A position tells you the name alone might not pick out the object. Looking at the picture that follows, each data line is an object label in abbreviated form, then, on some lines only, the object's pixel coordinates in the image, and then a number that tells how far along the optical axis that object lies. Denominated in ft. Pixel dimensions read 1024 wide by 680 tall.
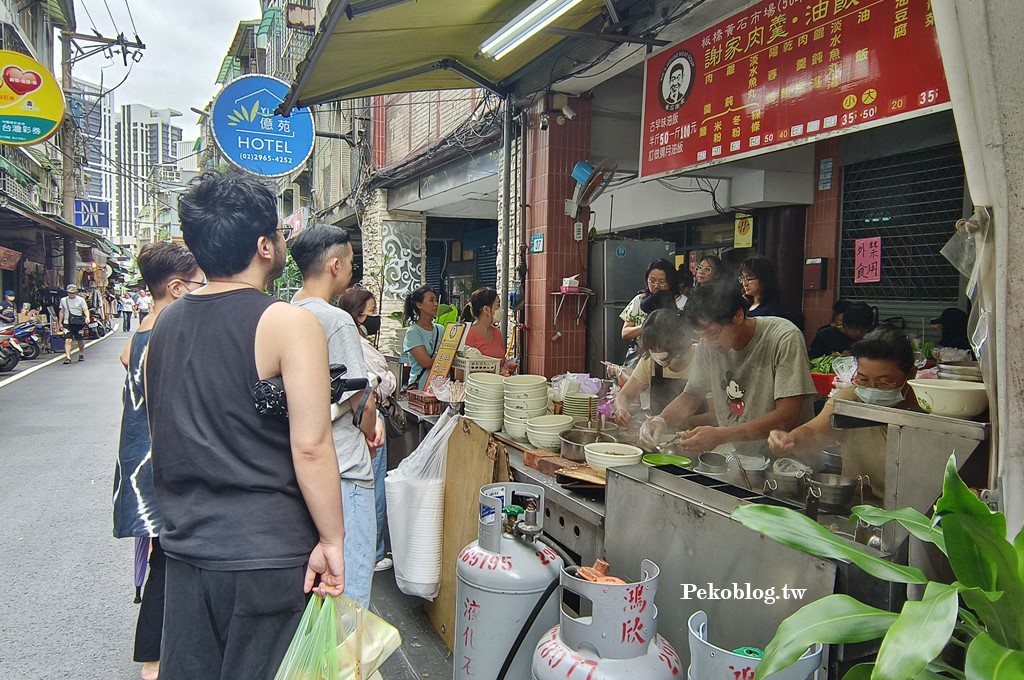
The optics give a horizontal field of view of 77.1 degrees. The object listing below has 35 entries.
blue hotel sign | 29.48
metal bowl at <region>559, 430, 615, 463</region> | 11.35
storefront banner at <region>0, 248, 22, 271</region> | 61.00
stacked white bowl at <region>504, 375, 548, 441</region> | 13.60
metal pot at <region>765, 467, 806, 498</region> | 8.42
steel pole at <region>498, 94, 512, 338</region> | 22.11
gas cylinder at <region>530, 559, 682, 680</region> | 6.52
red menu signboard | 10.03
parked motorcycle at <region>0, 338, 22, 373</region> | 43.96
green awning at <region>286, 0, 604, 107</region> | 14.44
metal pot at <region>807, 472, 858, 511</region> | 7.84
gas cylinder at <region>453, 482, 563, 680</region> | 8.35
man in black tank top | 6.07
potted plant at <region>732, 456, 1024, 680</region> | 4.03
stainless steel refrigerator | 20.57
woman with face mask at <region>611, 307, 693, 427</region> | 13.94
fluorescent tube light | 12.76
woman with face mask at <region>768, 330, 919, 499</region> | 8.38
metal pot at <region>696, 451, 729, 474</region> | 9.13
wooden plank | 11.37
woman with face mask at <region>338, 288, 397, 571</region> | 12.19
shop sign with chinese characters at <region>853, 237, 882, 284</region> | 21.77
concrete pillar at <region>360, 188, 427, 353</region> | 39.75
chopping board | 9.78
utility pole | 62.44
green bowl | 9.79
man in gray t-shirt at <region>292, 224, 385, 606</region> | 8.74
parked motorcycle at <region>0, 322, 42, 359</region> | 47.41
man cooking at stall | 11.28
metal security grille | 19.89
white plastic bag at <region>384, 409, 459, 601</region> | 12.05
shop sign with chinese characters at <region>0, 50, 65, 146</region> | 33.17
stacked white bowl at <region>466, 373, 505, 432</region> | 13.99
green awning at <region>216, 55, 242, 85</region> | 98.99
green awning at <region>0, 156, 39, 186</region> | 61.26
